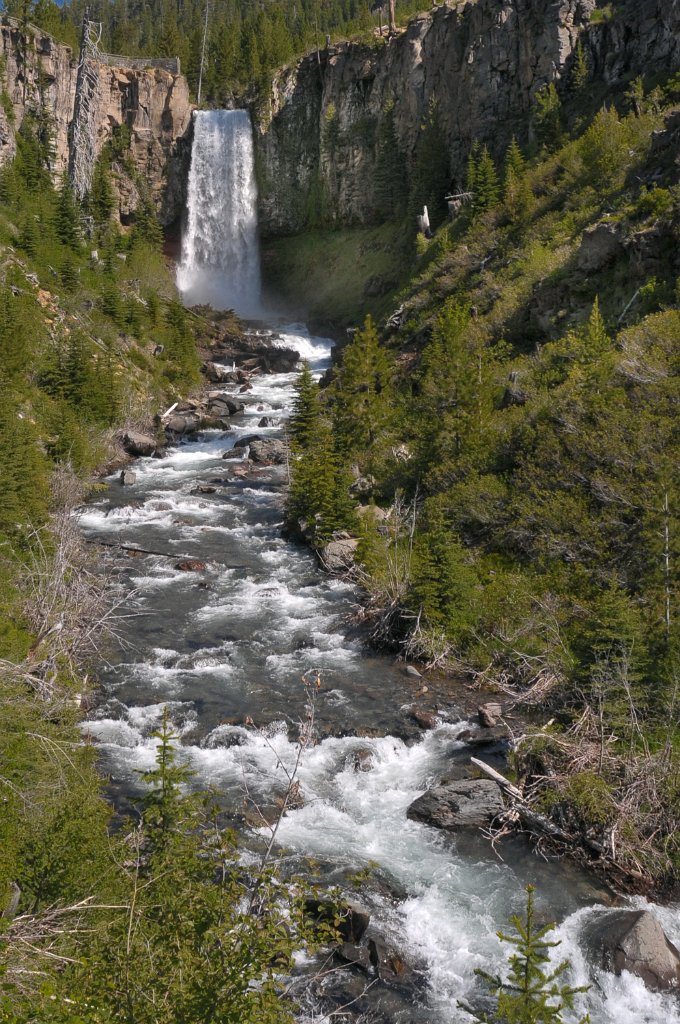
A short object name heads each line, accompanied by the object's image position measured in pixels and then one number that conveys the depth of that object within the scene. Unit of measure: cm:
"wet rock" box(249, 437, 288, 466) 3203
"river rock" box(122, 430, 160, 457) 3195
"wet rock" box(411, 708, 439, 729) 1391
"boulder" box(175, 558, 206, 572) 2131
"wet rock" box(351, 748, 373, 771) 1282
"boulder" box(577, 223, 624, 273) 2516
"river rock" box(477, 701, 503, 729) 1360
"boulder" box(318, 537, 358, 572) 2100
